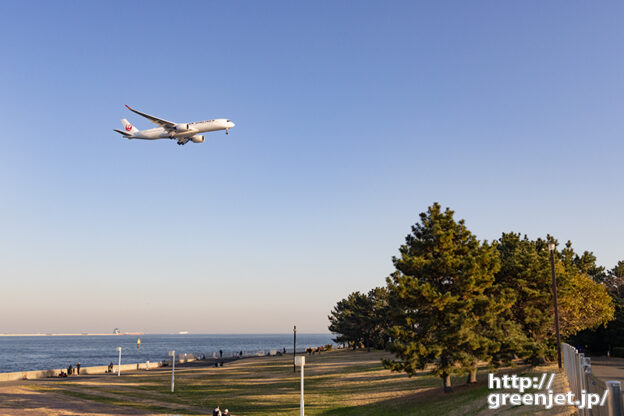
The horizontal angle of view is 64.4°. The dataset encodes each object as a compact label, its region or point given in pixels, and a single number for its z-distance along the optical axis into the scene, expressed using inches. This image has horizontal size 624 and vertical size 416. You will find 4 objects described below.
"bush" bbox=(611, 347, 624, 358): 2107.8
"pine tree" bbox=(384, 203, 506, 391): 1181.7
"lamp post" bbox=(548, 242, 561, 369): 1295.5
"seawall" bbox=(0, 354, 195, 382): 2132.8
